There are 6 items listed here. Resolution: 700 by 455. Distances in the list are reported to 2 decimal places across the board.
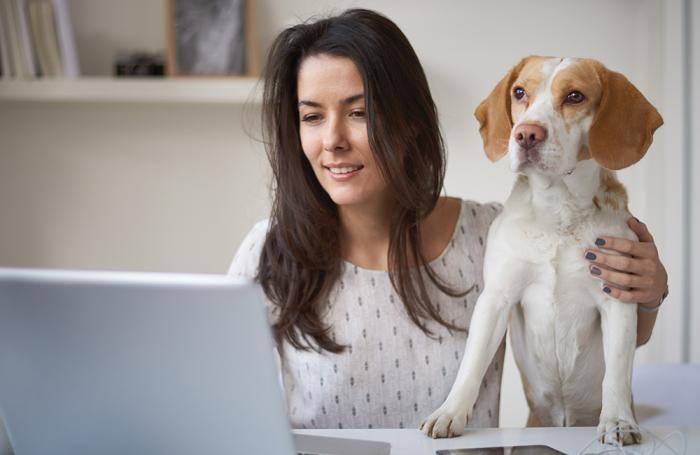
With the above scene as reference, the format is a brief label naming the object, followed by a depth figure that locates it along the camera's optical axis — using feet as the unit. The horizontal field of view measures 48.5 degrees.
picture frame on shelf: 9.02
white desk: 3.38
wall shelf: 8.69
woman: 4.78
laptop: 2.29
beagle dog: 3.75
